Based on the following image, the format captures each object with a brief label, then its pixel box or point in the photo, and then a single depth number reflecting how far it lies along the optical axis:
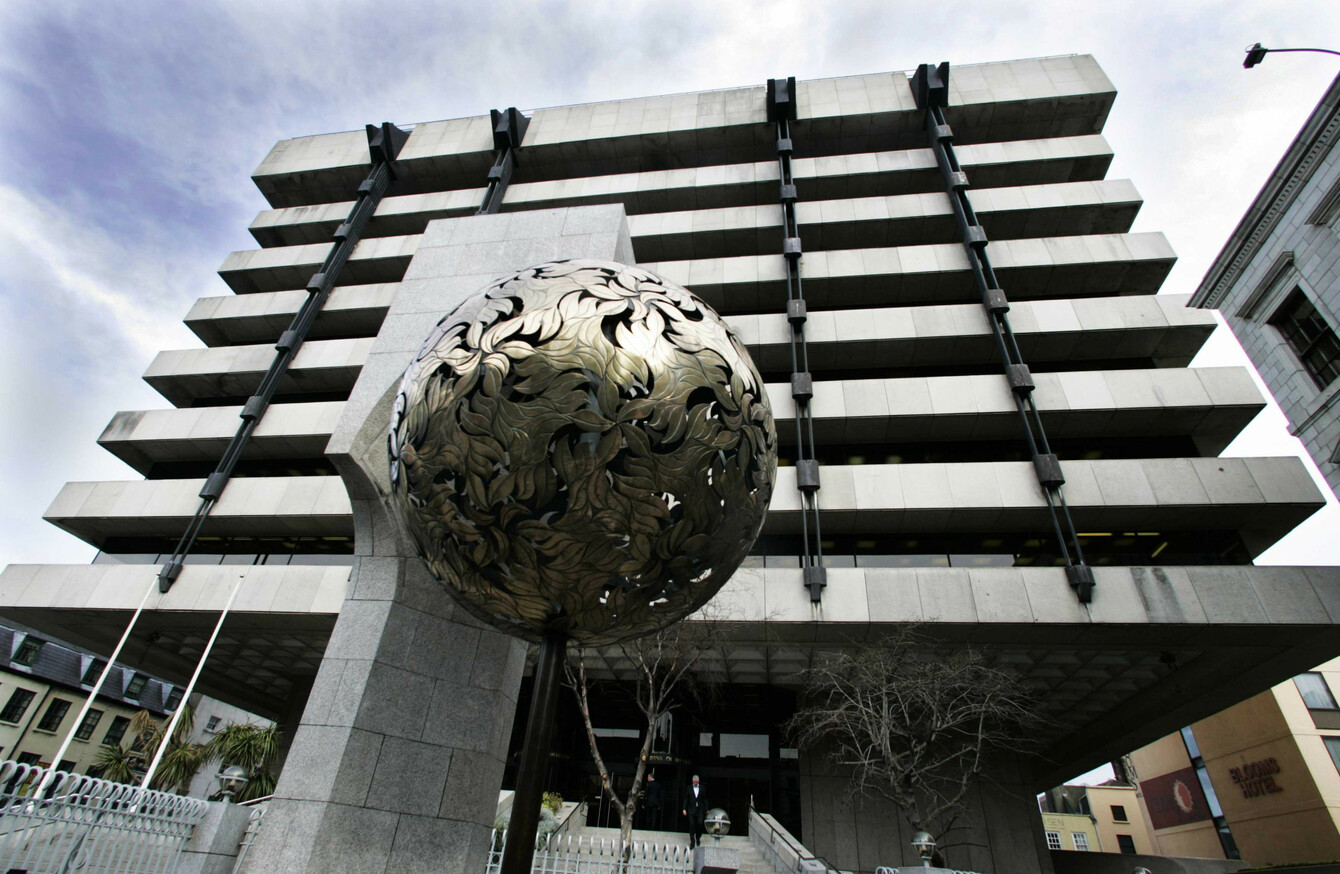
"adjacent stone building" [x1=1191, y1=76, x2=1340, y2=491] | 14.52
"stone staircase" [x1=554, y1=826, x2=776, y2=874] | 13.83
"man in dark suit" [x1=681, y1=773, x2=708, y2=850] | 14.66
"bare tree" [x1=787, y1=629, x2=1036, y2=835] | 14.38
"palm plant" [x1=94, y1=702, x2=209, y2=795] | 15.40
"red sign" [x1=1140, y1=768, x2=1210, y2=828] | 29.95
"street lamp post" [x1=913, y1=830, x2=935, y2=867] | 9.65
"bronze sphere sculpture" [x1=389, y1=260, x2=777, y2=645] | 2.17
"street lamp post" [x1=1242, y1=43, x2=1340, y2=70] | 11.70
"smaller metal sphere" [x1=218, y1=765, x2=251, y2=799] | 7.62
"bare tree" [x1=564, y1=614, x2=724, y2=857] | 13.34
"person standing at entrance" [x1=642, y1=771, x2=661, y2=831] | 20.05
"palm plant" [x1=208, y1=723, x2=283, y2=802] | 15.33
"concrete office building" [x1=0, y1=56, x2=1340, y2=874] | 15.80
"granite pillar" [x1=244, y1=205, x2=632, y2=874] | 4.08
